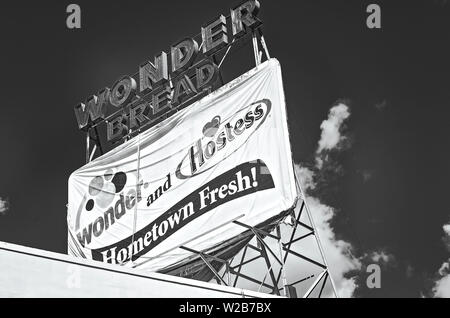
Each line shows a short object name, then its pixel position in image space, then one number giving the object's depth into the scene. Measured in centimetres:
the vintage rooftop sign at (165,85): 1695
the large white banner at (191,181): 1371
